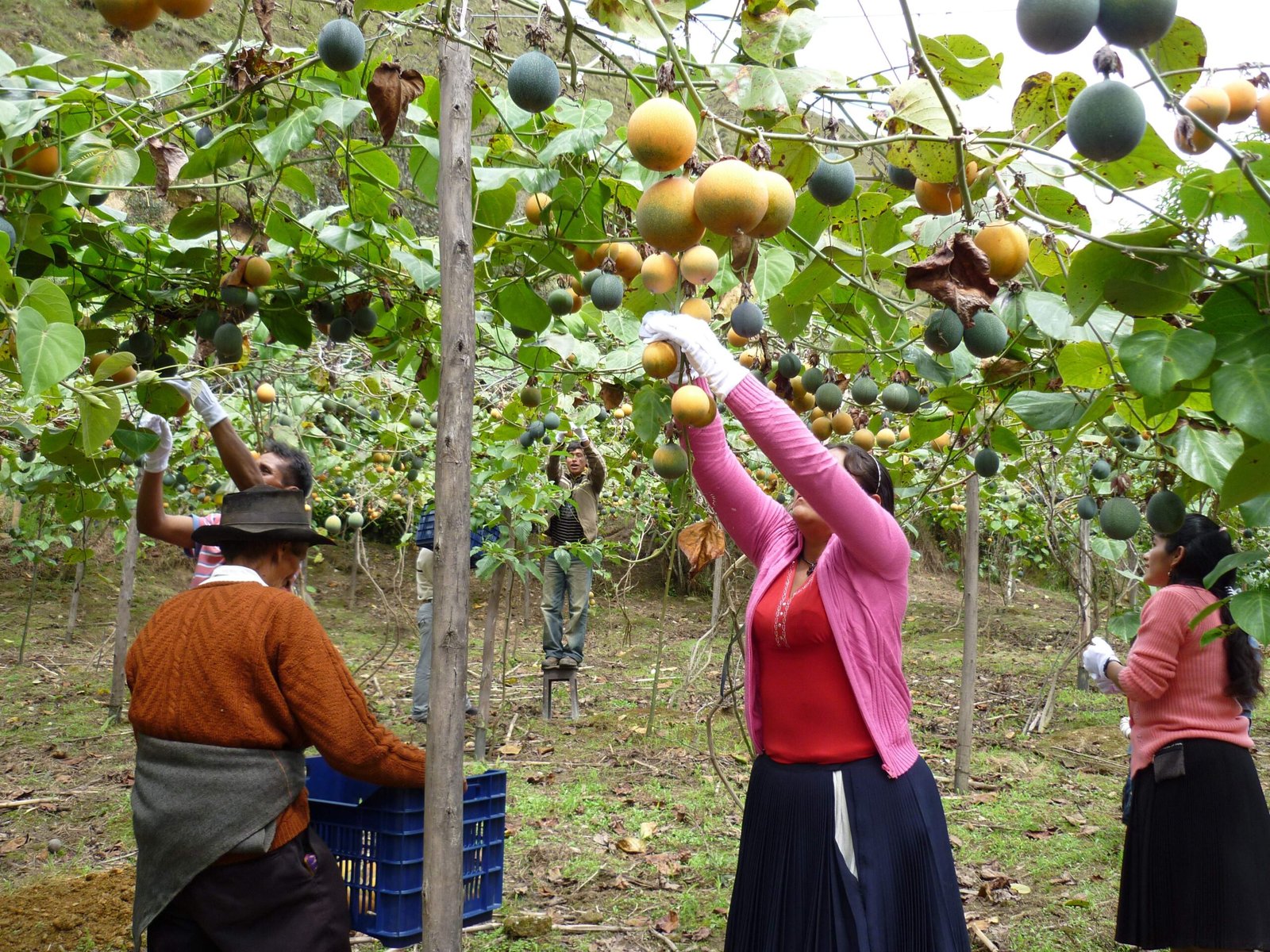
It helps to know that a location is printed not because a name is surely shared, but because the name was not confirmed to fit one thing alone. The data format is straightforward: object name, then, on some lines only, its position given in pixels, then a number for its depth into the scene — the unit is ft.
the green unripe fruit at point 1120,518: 7.64
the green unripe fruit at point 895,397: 7.52
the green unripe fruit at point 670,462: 5.67
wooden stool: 20.63
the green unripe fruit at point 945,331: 5.15
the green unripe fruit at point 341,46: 4.67
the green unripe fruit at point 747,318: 5.20
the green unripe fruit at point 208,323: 7.89
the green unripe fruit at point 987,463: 8.50
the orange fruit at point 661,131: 3.69
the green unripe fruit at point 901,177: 4.88
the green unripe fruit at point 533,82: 4.32
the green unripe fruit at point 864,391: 7.55
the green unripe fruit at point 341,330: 8.24
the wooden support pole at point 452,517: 4.98
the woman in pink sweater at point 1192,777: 8.40
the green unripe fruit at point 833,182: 4.67
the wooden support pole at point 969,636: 14.90
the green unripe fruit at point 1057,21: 3.16
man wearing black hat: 6.22
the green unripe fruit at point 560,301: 7.57
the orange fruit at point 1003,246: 4.52
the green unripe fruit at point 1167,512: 6.88
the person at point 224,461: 8.61
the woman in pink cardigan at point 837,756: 5.87
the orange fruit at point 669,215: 3.89
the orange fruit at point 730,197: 3.64
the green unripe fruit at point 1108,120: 3.43
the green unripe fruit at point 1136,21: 3.13
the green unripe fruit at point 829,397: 7.51
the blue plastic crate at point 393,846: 6.83
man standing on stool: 20.61
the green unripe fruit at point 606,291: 5.74
